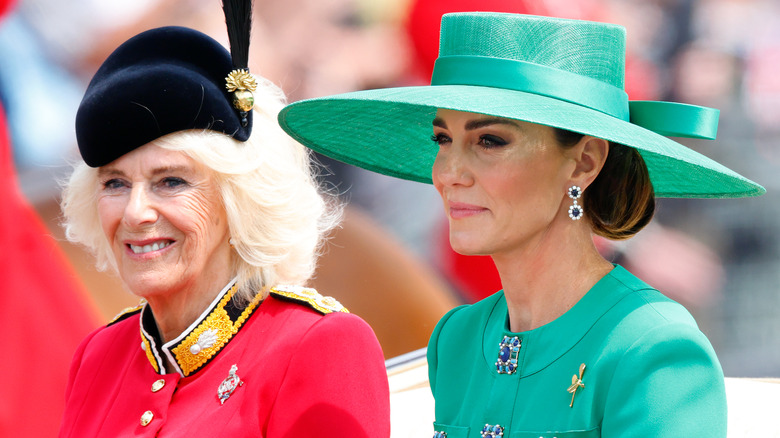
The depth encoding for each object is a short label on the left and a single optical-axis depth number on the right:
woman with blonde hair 11.13
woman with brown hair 10.79
